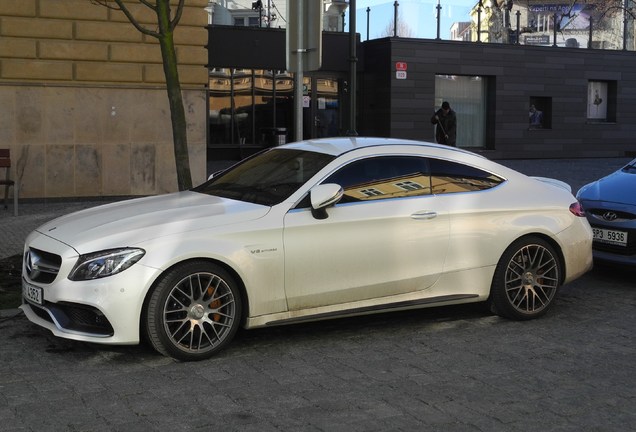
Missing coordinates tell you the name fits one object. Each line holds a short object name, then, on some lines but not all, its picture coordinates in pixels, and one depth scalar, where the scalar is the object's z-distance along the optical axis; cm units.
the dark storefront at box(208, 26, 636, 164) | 2497
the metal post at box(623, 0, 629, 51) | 2933
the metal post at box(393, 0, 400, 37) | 2566
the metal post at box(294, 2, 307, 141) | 859
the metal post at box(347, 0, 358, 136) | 1605
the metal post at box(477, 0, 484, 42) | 2697
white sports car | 523
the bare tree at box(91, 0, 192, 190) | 891
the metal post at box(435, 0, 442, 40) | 2602
